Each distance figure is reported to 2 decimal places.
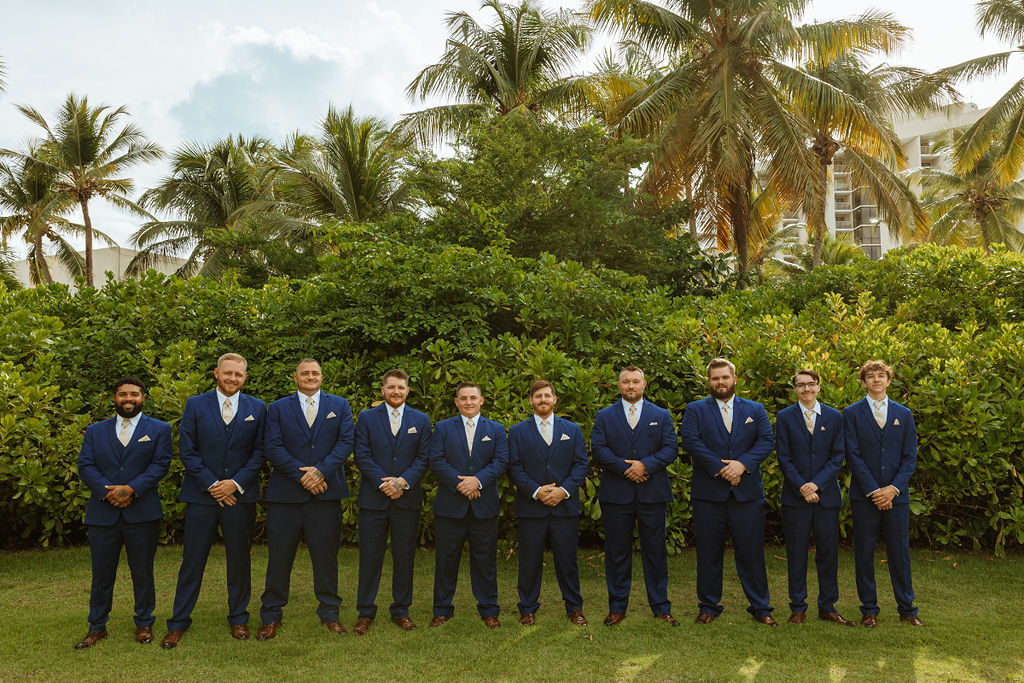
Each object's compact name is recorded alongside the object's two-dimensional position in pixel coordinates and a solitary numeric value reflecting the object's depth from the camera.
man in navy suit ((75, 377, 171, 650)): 4.83
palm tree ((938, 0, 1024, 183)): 18.92
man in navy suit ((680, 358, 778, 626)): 5.23
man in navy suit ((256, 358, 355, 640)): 5.08
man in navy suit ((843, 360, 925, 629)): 5.13
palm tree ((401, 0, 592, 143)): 17.84
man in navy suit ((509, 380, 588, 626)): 5.29
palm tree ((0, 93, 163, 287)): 26.73
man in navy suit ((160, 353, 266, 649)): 4.98
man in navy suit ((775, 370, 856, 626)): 5.20
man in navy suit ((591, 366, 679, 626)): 5.31
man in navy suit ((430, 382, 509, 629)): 5.27
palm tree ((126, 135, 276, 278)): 27.19
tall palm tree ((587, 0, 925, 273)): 15.88
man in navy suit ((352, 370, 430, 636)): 5.23
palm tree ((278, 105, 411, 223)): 20.38
